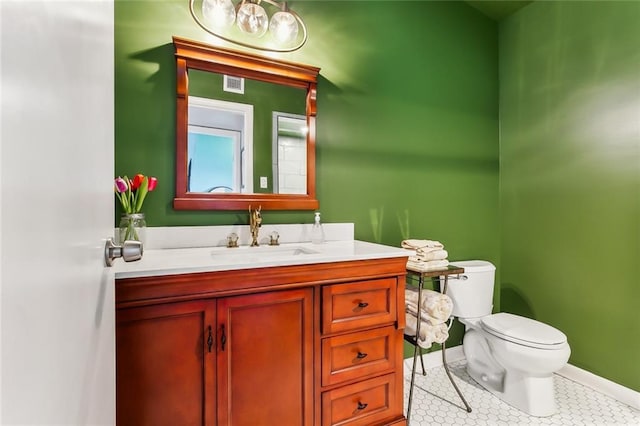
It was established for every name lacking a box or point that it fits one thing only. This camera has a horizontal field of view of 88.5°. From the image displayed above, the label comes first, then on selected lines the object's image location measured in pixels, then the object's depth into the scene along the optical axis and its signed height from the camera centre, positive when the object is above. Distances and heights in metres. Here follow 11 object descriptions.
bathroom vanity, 1.08 -0.47
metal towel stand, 1.68 -0.36
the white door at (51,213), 0.26 +0.00
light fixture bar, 1.64 +0.99
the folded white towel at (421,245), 1.79 -0.17
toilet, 1.71 -0.73
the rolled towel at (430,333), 1.74 -0.64
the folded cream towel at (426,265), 1.74 -0.28
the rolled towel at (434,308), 1.76 -0.51
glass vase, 1.37 -0.06
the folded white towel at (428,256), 1.77 -0.23
